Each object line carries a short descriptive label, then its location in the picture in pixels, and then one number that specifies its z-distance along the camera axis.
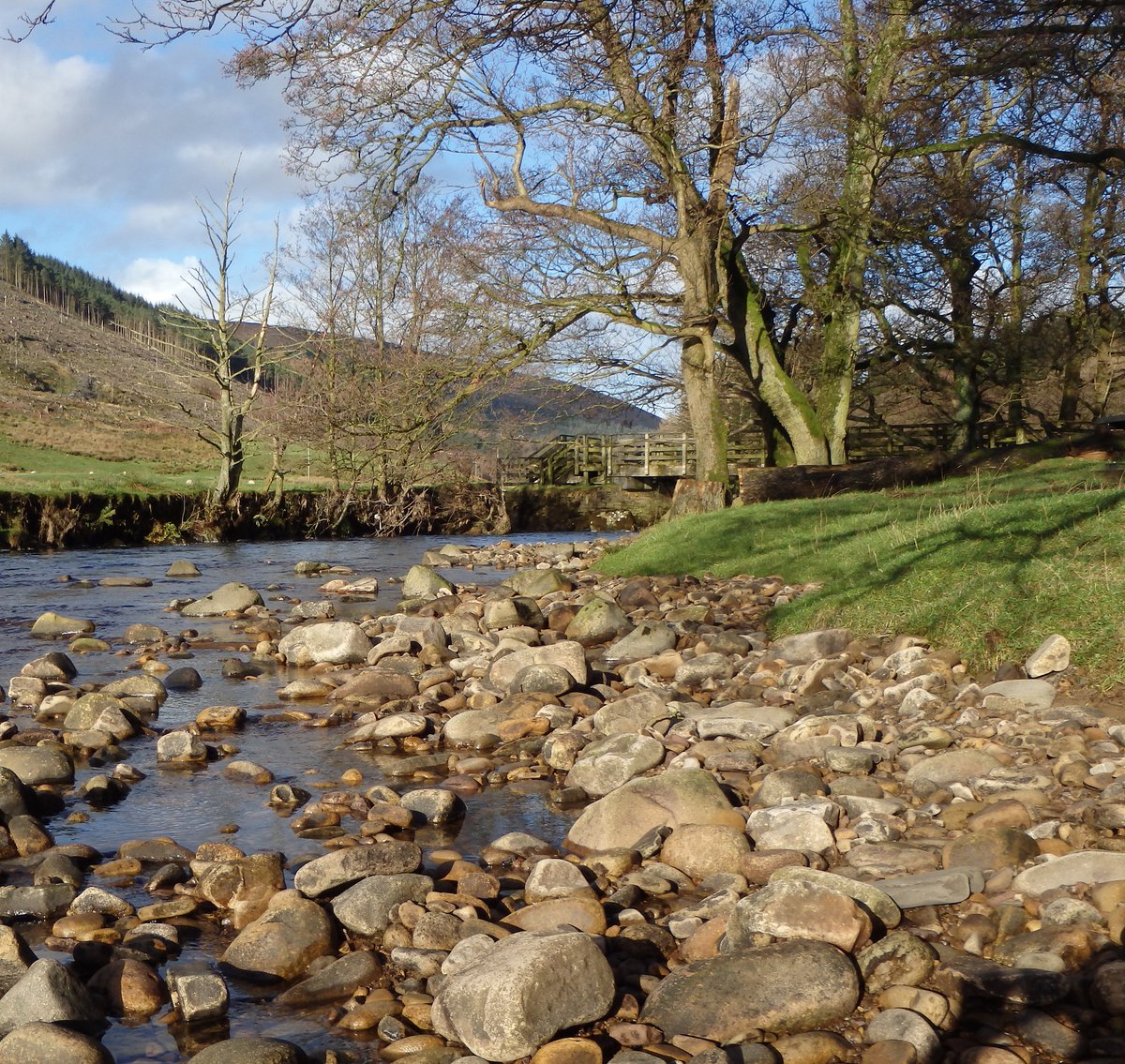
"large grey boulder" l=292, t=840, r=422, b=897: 4.60
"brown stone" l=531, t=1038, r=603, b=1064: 3.23
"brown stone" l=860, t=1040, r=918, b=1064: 3.12
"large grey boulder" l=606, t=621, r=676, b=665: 9.18
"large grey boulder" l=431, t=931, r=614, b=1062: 3.31
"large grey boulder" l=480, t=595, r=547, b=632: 11.12
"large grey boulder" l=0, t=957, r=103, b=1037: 3.47
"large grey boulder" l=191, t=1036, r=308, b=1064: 3.26
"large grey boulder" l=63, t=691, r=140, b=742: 7.17
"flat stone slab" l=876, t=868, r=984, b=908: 4.09
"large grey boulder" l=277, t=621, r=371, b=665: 9.88
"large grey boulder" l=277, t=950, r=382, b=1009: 3.83
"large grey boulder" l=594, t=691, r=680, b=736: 6.79
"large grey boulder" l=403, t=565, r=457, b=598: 14.44
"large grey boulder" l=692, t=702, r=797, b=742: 6.47
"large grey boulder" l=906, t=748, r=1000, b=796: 5.34
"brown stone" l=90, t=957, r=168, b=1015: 3.74
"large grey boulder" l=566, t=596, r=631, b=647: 10.47
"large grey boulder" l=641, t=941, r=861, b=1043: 3.37
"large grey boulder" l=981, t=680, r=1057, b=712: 6.07
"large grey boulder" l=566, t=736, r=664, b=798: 5.99
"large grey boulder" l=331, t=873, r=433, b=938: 4.32
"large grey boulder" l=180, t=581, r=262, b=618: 13.30
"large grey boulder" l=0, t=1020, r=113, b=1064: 3.22
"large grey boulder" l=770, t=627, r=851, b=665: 8.06
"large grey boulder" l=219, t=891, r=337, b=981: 4.04
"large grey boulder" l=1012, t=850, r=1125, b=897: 4.00
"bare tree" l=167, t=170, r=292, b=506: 27.58
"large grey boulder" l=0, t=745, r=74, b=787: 6.19
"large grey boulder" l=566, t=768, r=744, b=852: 5.10
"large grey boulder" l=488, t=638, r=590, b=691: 8.11
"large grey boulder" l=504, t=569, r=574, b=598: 13.70
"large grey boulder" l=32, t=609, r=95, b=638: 11.60
